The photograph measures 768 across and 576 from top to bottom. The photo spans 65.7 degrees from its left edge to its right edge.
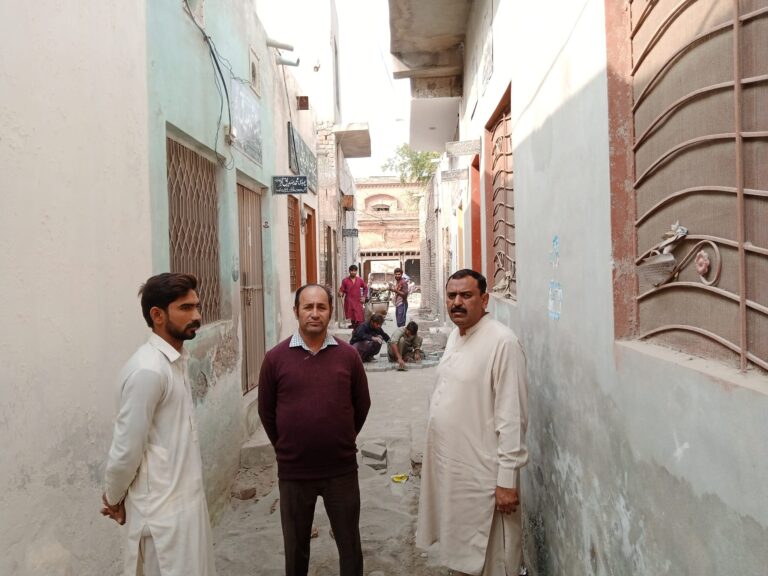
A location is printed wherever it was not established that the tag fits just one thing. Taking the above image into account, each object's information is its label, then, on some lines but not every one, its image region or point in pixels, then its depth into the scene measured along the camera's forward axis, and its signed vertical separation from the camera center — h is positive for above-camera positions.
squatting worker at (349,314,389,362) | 9.96 -0.97
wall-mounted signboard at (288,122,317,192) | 7.94 +1.85
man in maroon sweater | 2.74 -0.68
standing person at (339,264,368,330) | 12.22 -0.35
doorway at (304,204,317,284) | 10.17 +0.63
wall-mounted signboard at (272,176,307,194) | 6.75 +1.11
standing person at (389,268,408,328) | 14.40 -0.43
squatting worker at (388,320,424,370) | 9.79 -1.12
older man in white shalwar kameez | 2.68 -0.77
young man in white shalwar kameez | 2.04 -0.62
